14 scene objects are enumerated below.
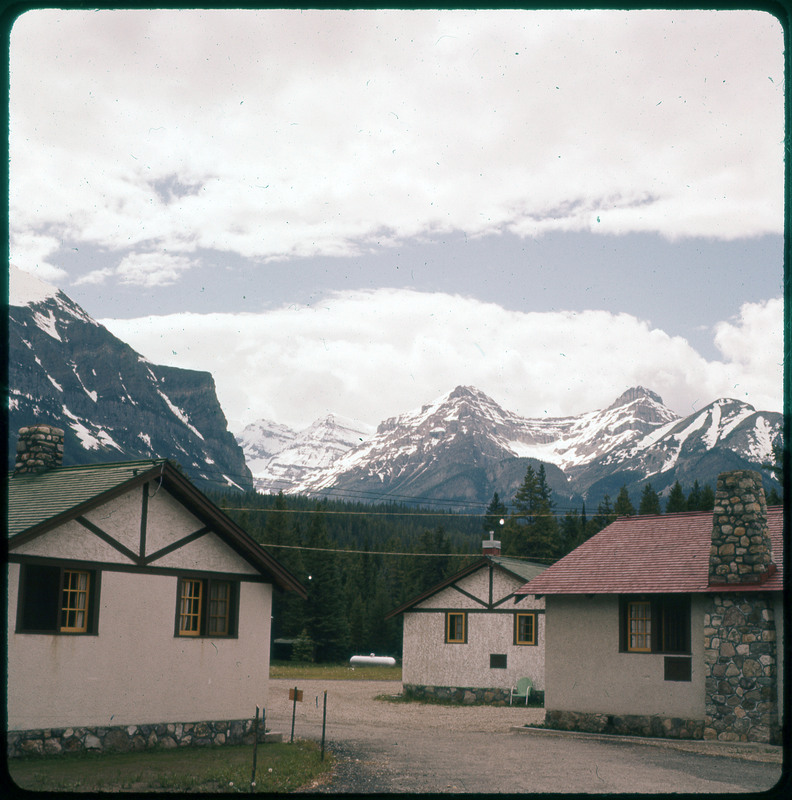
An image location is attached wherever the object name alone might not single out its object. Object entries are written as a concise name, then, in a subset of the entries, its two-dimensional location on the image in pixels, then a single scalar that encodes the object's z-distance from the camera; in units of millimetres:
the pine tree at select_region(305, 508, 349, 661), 72625
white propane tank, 69875
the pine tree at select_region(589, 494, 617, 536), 92088
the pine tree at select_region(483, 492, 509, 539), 100506
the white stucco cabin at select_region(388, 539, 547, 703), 36812
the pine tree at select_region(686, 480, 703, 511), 86188
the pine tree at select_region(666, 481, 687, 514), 92688
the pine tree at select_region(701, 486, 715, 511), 81750
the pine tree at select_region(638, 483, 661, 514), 102438
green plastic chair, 35656
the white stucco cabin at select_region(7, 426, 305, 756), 16656
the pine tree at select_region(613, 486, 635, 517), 94688
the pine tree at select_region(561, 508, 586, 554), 92688
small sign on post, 16391
